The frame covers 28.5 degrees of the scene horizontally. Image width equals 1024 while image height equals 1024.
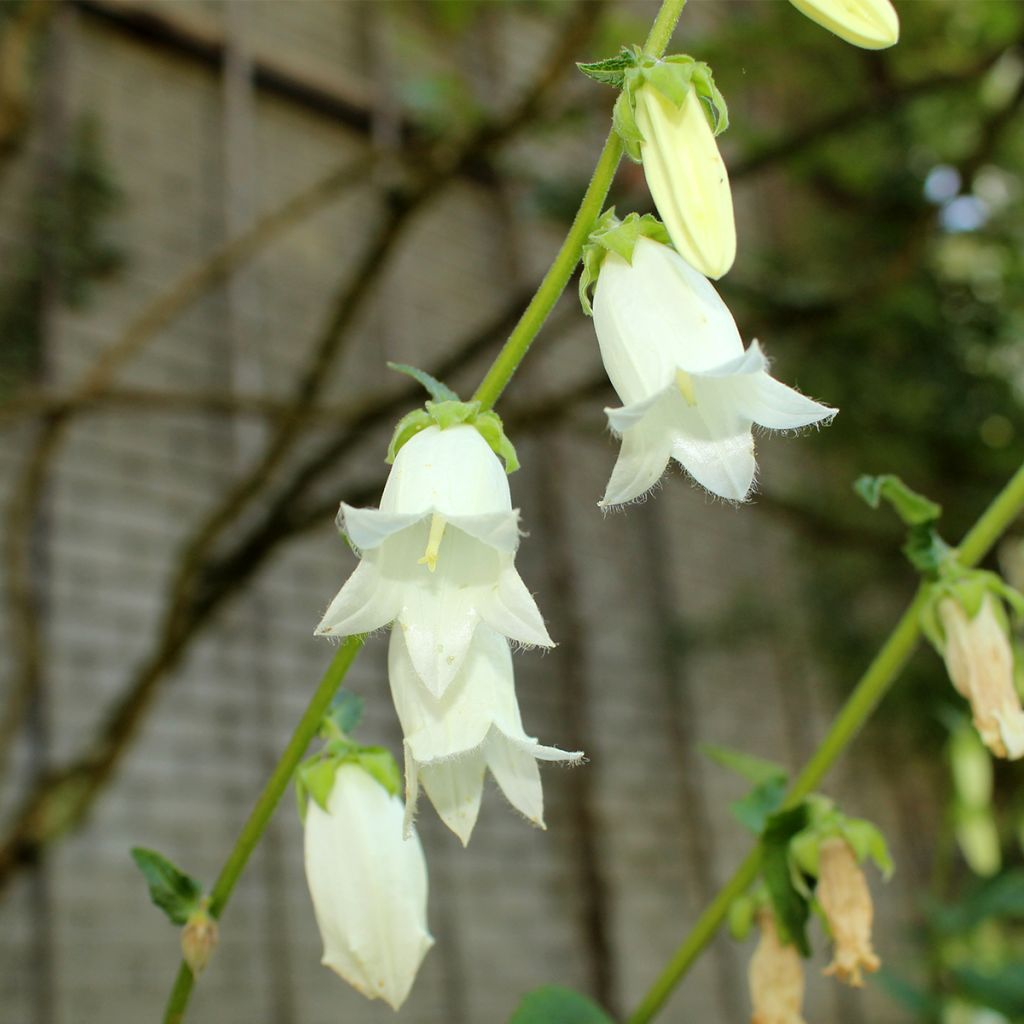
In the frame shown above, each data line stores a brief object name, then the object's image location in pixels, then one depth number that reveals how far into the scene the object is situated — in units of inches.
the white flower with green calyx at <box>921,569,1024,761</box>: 10.1
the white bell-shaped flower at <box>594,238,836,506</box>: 9.2
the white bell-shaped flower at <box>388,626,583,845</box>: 8.9
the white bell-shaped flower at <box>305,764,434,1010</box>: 9.3
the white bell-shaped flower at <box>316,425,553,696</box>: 8.7
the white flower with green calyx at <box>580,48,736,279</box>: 8.8
